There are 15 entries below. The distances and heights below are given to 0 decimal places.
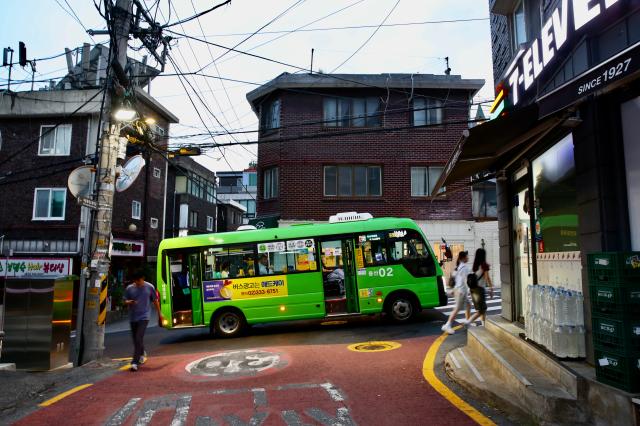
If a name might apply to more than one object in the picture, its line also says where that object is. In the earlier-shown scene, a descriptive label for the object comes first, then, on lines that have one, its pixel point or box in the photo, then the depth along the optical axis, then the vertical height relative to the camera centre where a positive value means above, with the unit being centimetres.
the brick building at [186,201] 3197 +402
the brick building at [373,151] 2105 +482
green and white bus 1202 -48
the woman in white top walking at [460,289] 1028 -69
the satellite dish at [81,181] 973 +163
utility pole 932 +82
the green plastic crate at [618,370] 405 -101
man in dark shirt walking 867 -87
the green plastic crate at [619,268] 417 -10
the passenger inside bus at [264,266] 1215 -21
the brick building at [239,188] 4997 +780
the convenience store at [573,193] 434 +81
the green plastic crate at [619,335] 410 -70
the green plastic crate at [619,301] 413 -39
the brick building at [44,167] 2161 +432
